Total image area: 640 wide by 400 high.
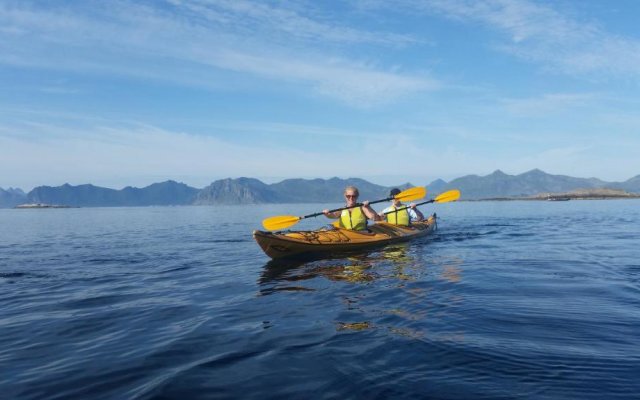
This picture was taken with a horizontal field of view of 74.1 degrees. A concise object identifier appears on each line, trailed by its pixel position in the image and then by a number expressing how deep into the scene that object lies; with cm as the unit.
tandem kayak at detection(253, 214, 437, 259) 1371
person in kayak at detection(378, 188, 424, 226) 1966
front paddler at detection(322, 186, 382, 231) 1573
